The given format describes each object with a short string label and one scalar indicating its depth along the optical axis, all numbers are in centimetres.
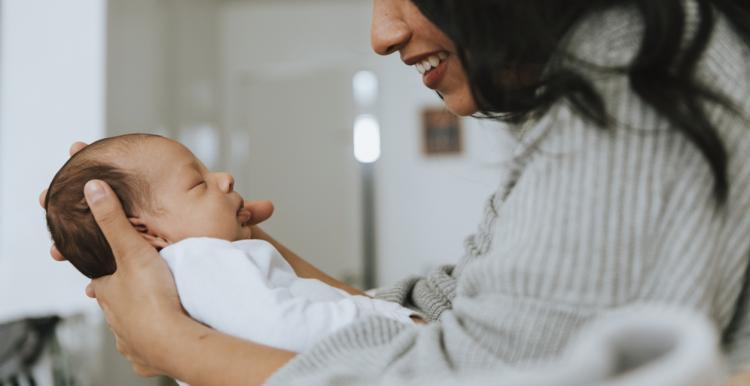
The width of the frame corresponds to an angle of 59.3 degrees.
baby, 85
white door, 508
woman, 60
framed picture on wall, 496
